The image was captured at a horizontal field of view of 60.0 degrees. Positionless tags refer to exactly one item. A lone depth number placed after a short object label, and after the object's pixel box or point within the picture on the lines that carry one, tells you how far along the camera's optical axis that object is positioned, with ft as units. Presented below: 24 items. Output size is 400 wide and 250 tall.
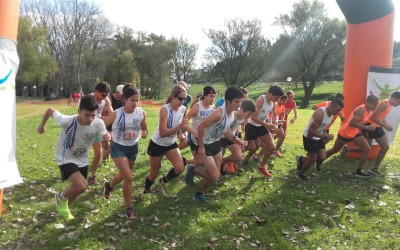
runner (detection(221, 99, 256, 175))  21.43
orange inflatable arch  31.30
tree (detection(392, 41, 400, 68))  190.62
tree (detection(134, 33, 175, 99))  201.87
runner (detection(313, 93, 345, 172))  27.00
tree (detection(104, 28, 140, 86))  186.70
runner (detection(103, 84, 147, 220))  18.01
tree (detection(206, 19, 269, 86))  165.27
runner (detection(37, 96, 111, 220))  16.96
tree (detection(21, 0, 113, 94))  165.58
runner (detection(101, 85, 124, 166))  29.16
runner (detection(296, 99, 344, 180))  24.39
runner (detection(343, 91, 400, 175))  26.71
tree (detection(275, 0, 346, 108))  143.95
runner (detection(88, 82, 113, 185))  23.56
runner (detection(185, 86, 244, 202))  19.36
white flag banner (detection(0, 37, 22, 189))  16.46
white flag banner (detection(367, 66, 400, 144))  32.09
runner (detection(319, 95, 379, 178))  26.09
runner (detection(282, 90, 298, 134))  40.14
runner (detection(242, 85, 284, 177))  25.47
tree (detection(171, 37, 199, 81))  210.18
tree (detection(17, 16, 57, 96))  162.40
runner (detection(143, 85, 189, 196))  19.51
